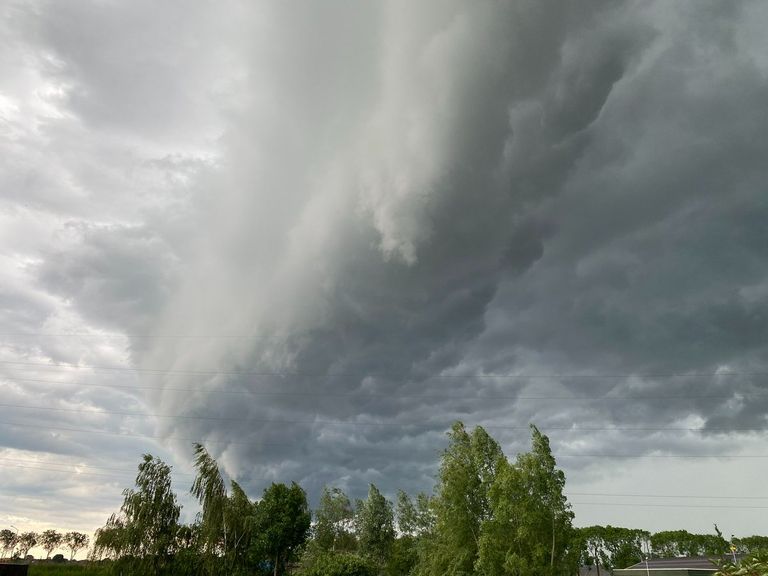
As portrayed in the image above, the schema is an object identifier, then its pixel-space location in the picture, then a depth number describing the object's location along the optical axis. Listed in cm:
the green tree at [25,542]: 17075
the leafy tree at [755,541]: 13062
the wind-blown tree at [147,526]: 6525
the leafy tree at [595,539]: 13262
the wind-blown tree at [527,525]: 5488
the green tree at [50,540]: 17400
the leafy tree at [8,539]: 16912
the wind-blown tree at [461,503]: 6397
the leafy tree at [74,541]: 17675
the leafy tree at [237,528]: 7456
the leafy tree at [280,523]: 8325
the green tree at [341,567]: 6344
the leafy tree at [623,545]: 13400
